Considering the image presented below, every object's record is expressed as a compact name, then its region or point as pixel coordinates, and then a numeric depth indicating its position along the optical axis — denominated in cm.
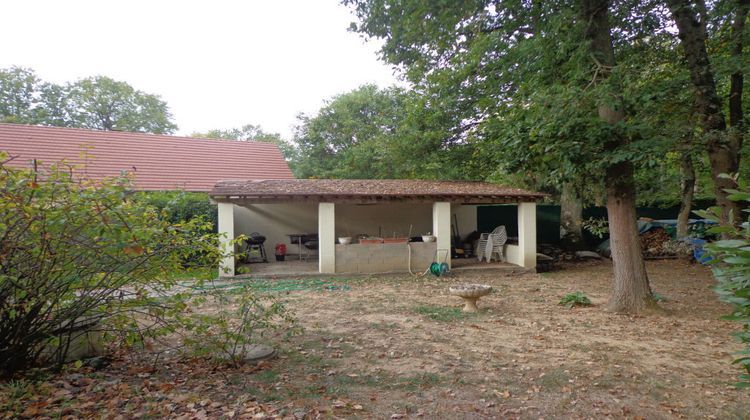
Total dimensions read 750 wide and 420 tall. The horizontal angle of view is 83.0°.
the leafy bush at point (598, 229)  786
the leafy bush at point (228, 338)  416
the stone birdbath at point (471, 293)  677
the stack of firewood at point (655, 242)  1338
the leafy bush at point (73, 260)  328
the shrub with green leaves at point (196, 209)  1153
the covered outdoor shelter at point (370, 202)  1030
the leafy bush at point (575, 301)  725
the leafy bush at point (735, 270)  200
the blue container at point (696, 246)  1200
